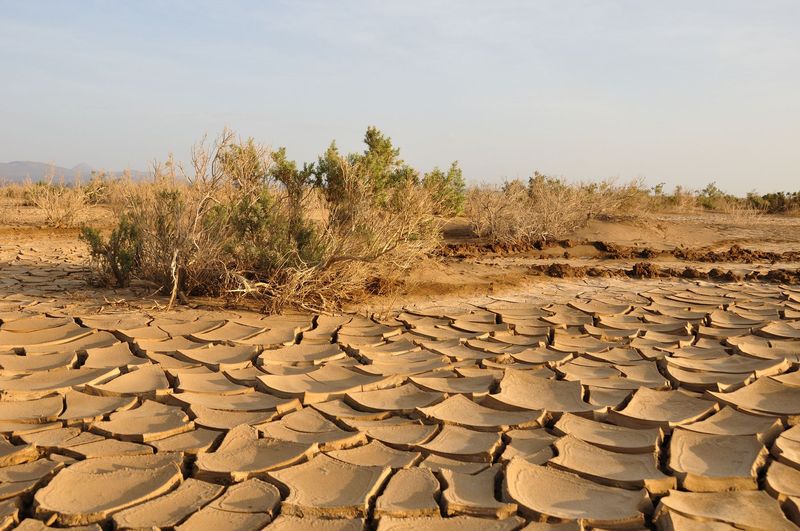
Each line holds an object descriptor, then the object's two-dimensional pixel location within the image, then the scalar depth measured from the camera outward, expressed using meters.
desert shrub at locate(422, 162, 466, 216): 7.91
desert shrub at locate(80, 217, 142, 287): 6.40
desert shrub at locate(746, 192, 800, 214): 18.42
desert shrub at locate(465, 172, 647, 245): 11.47
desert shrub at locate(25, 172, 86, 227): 11.80
